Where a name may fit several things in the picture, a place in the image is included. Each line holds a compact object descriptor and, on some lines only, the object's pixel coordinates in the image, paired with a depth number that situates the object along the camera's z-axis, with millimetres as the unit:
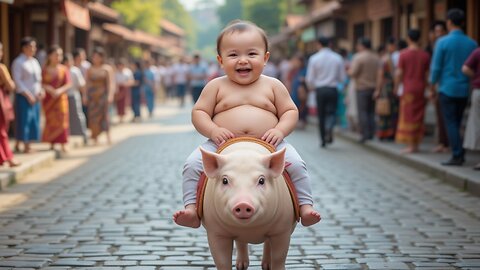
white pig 4004
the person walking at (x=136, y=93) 24828
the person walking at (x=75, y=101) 15148
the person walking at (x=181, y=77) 34906
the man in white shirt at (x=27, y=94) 12664
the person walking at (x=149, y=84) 26352
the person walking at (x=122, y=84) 22969
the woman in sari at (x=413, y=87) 12789
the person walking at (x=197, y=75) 22906
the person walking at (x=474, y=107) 9914
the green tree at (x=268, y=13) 65250
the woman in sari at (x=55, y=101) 13711
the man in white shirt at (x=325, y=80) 15188
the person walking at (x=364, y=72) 15273
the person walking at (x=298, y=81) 19969
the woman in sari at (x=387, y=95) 14897
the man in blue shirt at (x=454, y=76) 10789
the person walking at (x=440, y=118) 12727
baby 4508
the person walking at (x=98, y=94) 15891
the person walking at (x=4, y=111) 10664
